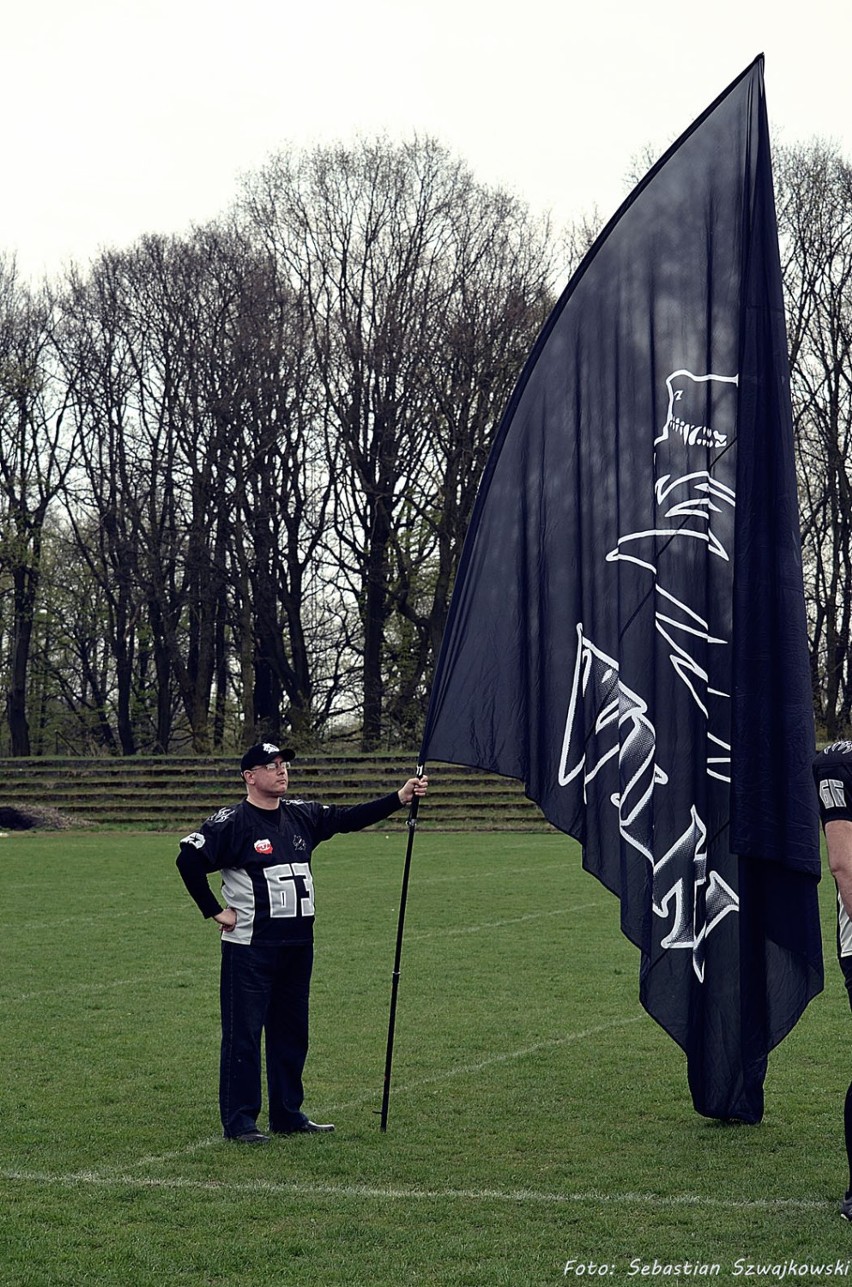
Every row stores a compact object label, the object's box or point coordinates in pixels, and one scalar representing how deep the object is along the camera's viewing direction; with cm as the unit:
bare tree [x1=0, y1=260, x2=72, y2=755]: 4859
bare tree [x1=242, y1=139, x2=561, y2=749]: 4525
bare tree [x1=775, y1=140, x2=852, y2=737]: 4431
